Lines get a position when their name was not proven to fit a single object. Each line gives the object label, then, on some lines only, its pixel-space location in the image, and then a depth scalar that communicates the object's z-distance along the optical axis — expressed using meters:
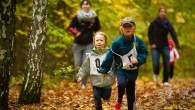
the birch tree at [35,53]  15.12
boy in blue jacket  12.73
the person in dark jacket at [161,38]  22.46
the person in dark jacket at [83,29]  21.50
